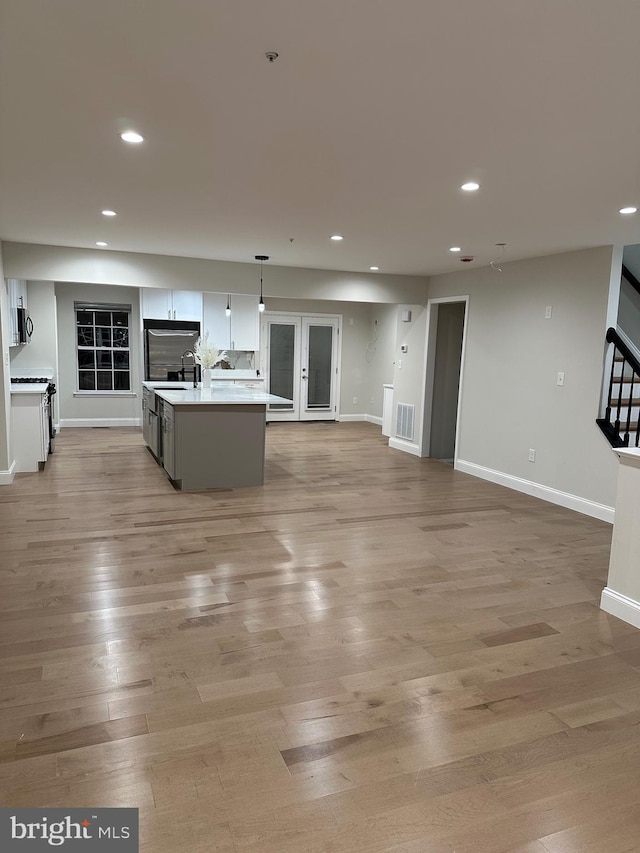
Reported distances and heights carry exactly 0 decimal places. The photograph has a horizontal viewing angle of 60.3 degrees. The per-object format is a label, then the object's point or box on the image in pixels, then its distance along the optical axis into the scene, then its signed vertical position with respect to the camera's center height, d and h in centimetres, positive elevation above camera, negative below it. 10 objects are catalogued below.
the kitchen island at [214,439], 542 -85
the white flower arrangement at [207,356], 648 -2
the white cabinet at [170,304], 866 +77
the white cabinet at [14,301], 639 +57
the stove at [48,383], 682 -43
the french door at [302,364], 1017 -12
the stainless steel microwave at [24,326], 707 +29
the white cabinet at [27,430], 586 -87
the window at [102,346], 884 +8
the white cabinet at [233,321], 906 +56
